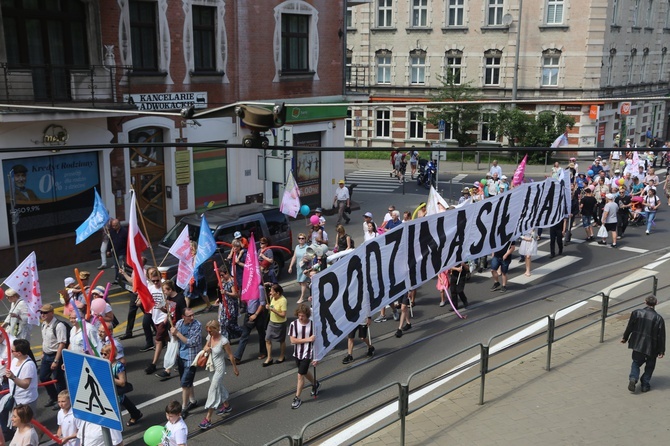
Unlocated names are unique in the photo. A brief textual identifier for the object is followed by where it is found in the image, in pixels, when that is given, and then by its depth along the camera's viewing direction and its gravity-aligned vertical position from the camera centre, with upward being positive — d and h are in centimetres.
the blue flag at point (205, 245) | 1331 -307
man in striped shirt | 1025 -377
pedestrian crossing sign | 632 -278
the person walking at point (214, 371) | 970 -396
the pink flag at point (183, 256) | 1347 -334
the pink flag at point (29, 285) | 1109 -322
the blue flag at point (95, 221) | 1414 -282
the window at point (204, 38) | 2127 +125
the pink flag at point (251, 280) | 1196 -336
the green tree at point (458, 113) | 4106 -183
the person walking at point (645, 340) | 1007 -364
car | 1544 -350
